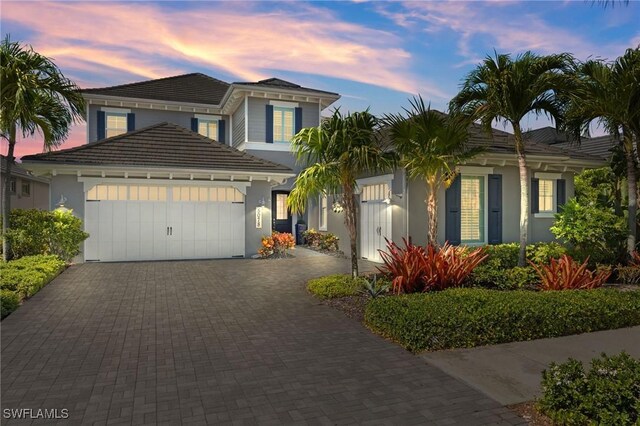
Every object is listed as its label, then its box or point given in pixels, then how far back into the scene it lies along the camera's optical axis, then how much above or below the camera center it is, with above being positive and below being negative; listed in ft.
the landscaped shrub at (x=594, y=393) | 11.60 -5.23
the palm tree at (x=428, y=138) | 34.09 +5.77
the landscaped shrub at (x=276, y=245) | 51.03 -4.27
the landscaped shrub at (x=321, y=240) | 58.70 -4.37
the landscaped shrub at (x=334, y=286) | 28.76 -5.41
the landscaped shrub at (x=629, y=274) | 33.06 -5.04
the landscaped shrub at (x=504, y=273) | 31.07 -4.71
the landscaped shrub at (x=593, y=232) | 36.27 -1.97
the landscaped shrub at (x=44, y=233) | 39.42 -2.22
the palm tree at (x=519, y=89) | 31.09 +8.95
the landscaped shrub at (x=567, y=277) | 28.04 -4.56
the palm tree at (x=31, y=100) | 35.14 +9.48
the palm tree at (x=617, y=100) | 32.19 +8.32
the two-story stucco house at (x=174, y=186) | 45.34 +2.61
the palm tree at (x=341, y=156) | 31.09 +3.97
